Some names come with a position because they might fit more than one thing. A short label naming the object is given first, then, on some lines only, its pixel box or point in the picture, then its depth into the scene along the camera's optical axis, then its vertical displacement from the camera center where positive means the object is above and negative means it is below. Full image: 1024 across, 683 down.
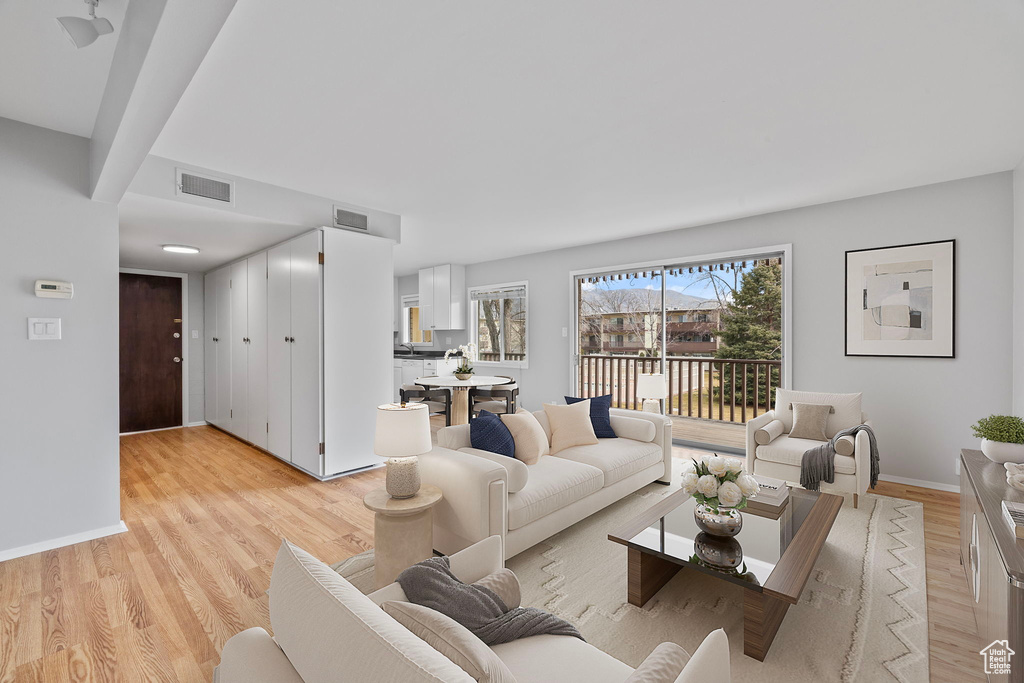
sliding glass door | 5.98 +0.02
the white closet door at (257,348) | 4.88 -0.13
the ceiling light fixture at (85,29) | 1.57 +1.06
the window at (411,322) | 8.72 +0.27
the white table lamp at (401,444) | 2.27 -0.53
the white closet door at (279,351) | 4.41 -0.14
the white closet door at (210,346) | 6.18 -0.14
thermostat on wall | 2.70 +0.27
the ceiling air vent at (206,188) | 3.23 +1.07
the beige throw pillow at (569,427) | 3.40 -0.68
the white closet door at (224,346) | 5.75 -0.13
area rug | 1.78 -1.24
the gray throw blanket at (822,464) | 3.29 -0.92
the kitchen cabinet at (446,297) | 7.54 +0.65
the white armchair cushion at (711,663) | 0.99 -0.72
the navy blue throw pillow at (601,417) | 3.75 -0.66
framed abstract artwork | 3.65 +0.30
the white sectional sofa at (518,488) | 2.35 -0.88
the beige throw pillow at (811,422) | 3.72 -0.69
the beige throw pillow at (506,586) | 1.37 -0.75
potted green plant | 2.34 -0.53
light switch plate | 2.69 +0.05
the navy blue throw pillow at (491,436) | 2.84 -0.62
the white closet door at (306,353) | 3.99 -0.15
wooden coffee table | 1.79 -0.96
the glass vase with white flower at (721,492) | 2.06 -0.70
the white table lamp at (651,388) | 4.38 -0.50
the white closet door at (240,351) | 5.30 -0.18
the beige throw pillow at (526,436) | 2.97 -0.65
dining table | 5.11 -0.63
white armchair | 3.24 -0.84
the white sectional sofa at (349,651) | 0.68 -0.51
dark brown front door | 5.88 -0.22
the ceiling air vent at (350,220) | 4.14 +1.06
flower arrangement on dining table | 5.31 -0.28
